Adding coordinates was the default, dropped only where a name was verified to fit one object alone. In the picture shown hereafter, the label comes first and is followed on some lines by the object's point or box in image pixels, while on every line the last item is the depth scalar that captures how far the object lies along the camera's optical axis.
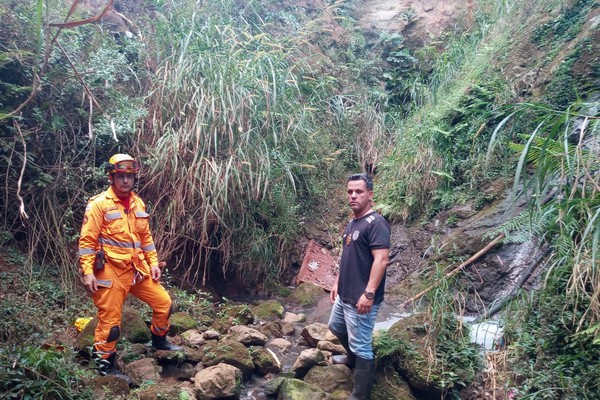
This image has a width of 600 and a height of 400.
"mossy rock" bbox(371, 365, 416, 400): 3.57
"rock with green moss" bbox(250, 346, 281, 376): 4.19
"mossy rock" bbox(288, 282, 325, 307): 6.17
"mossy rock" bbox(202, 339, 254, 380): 3.99
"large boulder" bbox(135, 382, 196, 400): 3.22
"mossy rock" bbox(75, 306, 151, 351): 4.17
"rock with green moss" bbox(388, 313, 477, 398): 3.54
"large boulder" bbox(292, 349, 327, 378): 4.08
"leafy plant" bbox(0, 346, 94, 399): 2.65
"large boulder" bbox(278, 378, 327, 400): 3.57
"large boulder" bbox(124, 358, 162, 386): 3.60
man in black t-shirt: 3.39
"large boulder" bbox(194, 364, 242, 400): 3.52
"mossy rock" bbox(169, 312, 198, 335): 4.64
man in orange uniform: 3.55
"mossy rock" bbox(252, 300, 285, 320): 5.50
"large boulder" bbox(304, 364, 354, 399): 3.76
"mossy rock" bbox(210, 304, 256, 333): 4.94
